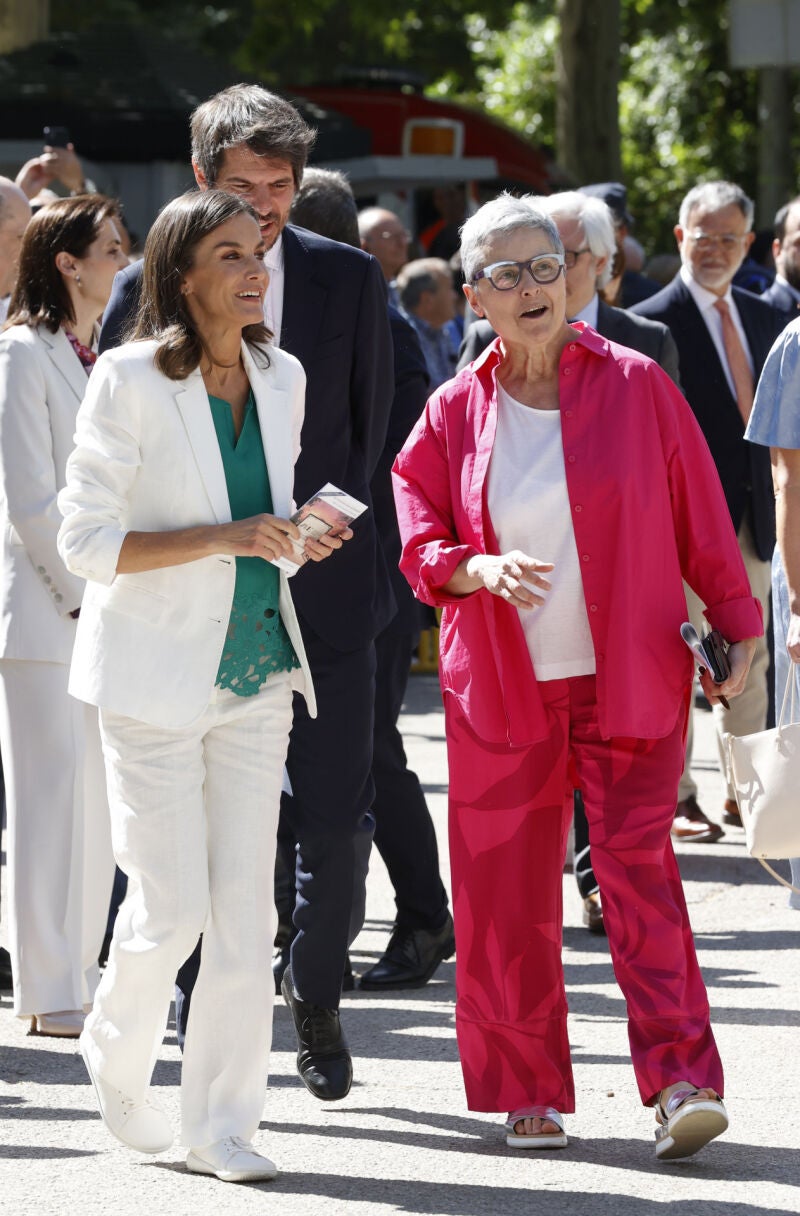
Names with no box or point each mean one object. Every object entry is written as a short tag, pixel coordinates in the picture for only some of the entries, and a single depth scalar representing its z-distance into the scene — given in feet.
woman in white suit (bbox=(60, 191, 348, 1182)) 24.80
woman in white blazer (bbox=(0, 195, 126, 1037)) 33.21
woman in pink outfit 26.57
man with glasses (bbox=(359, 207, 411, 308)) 62.87
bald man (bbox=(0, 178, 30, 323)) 37.50
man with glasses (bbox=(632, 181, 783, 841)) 47.33
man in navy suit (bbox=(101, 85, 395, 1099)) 28.57
